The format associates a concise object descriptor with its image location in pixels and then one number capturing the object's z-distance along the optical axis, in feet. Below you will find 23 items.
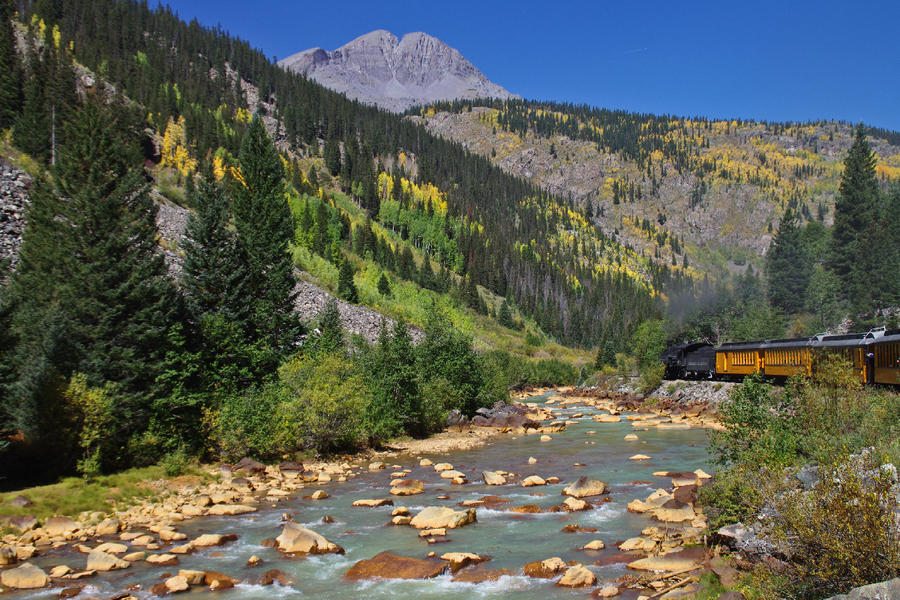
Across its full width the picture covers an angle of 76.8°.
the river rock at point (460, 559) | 47.83
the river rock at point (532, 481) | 79.85
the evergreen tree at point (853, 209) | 321.32
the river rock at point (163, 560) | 49.73
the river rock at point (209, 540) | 54.85
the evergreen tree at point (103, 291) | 78.89
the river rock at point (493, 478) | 81.90
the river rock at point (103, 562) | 48.42
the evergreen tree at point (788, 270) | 358.23
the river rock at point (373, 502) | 70.18
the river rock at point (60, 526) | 57.82
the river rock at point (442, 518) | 59.98
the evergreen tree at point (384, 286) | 301.63
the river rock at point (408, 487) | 75.61
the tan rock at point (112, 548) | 52.11
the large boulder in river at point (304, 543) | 53.11
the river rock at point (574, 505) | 65.87
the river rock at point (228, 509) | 67.00
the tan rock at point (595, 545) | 51.39
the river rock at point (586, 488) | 72.64
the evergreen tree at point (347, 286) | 242.99
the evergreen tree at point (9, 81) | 213.25
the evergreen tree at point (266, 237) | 118.52
